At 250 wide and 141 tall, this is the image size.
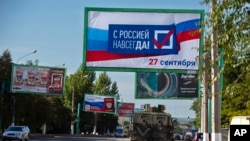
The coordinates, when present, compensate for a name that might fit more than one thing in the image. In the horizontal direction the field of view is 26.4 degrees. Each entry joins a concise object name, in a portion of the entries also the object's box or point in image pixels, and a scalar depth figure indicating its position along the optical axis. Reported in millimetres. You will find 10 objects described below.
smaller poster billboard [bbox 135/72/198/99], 47469
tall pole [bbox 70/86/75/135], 85650
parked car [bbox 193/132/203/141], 40131
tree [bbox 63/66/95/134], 100062
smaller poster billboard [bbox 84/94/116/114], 85438
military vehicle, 29516
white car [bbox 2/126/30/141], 41812
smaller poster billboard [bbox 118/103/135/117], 101188
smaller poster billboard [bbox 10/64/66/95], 57250
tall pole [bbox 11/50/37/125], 58019
